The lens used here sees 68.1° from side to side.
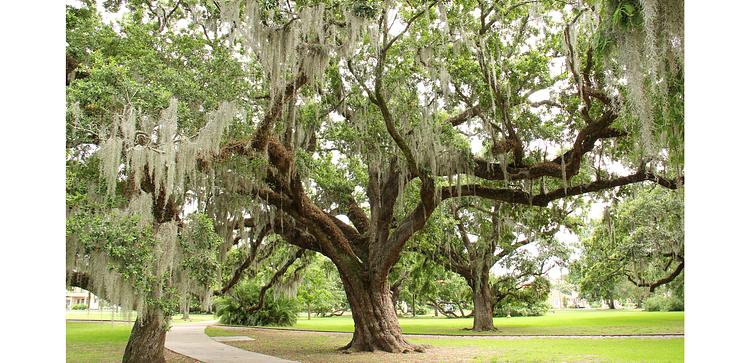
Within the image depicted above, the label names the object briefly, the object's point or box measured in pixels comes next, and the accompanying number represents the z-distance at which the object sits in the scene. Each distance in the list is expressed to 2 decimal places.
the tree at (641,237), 16.02
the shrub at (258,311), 27.55
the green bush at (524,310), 38.55
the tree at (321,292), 31.75
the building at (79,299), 38.22
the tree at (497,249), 15.68
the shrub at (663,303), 36.47
